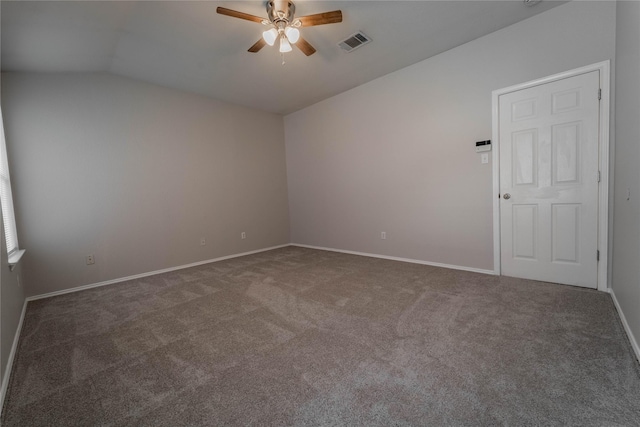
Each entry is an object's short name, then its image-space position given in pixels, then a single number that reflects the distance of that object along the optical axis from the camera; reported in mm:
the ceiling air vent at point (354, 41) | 3025
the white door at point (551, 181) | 2658
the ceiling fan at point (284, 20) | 2293
